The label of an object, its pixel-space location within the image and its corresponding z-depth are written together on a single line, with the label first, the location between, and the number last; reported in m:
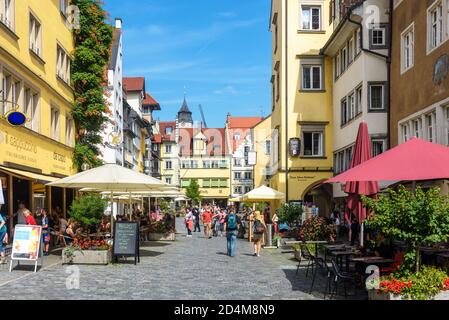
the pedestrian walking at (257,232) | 21.64
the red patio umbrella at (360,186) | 14.89
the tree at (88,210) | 19.33
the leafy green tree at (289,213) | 29.45
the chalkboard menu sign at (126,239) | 17.67
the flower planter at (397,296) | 9.57
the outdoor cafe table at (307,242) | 19.25
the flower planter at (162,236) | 31.51
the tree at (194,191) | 100.62
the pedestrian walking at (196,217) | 45.04
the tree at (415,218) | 9.69
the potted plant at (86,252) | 17.25
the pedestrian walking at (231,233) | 21.47
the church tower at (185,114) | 145.04
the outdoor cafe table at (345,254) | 13.65
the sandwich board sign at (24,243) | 15.40
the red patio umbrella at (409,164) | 10.89
